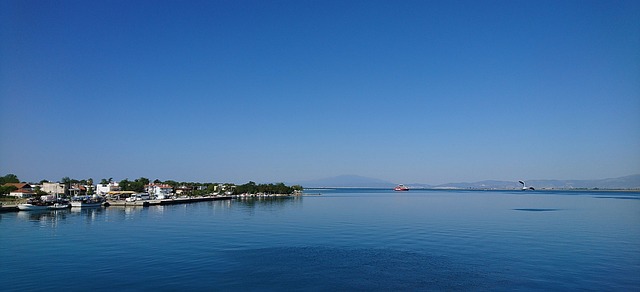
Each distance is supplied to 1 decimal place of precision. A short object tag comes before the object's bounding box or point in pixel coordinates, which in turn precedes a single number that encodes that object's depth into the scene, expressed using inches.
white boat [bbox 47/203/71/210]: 3855.8
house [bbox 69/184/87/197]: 6354.8
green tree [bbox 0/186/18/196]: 4737.5
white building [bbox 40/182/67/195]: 5454.7
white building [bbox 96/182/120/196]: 7035.4
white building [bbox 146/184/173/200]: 5842.0
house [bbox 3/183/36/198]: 5324.8
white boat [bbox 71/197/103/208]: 4164.6
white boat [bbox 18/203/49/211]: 3512.1
